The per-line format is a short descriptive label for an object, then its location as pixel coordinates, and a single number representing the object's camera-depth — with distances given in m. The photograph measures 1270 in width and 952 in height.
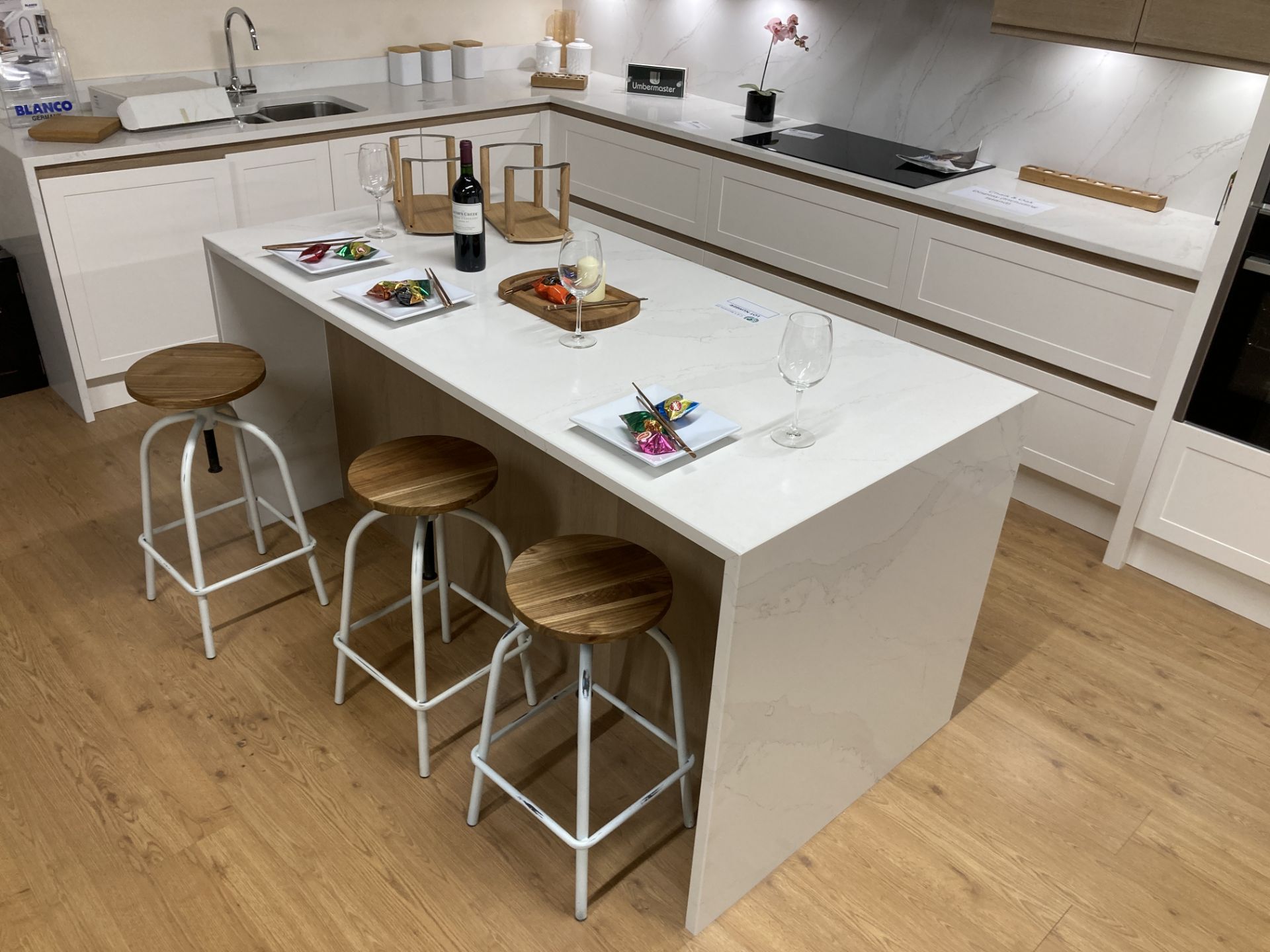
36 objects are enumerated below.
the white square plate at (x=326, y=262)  2.59
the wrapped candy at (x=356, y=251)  2.66
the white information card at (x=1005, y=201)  3.50
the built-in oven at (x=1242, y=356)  2.82
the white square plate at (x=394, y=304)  2.37
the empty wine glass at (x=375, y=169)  2.66
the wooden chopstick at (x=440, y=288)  2.45
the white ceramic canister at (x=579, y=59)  5.21
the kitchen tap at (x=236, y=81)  4.29
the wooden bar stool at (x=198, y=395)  2.59
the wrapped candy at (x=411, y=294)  2.41
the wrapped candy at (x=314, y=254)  2.62
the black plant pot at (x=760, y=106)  4.53
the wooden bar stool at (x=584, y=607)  1.92
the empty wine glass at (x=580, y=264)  2.27
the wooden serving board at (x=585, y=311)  2.39
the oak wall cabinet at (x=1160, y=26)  2.93
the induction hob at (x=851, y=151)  3.83
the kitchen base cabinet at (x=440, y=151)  4.22
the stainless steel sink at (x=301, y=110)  4.47
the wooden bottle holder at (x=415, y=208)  2.85
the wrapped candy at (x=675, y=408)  1.96
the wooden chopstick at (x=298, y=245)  2.70
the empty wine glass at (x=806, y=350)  1.87
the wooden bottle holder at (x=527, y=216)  2.82
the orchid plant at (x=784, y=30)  4.39
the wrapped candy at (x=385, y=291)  2.43
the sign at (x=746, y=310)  2.54
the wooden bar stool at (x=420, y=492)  2.26
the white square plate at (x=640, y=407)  1.90
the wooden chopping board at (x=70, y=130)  3.56
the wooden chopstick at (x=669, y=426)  1.87
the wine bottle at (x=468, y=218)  2.45
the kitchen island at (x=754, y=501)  1.83
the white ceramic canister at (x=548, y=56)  5.21
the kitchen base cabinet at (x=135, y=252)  3.61
